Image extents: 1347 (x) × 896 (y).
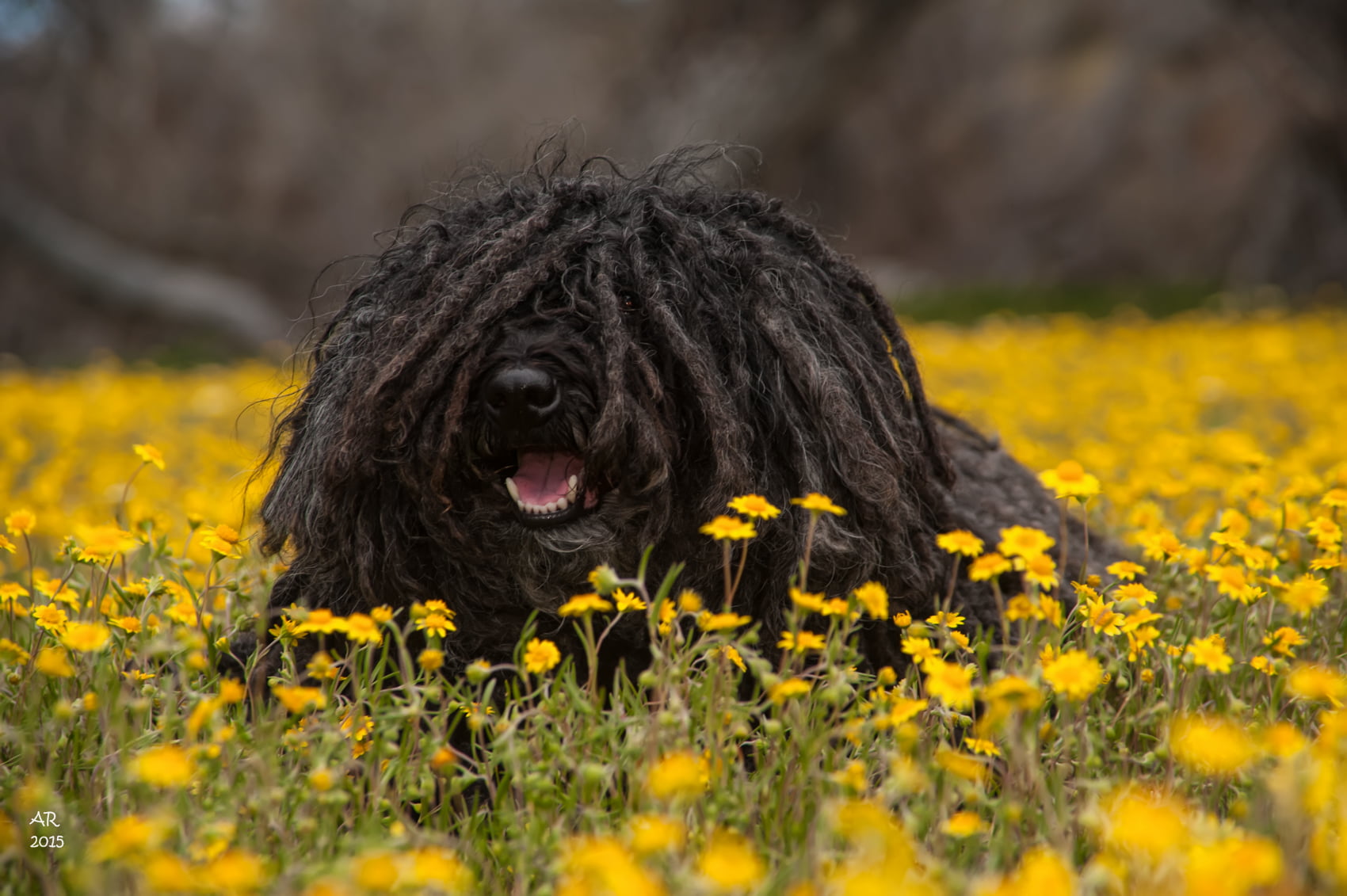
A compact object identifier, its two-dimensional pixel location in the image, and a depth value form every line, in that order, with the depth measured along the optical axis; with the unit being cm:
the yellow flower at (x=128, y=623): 249
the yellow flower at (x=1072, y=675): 192
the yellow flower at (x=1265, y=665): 242
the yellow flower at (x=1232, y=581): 242
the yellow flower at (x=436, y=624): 221
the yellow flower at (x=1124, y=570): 265
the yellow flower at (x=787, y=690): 193
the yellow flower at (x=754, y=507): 226
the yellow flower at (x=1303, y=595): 235
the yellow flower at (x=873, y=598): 211
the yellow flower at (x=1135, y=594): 245
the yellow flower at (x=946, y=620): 241
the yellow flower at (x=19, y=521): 260
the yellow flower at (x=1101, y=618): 237
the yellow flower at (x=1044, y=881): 147
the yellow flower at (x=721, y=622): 202
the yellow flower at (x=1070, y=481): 231
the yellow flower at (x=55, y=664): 184
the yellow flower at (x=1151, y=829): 144
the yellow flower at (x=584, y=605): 207
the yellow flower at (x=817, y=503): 218
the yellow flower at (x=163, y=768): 157
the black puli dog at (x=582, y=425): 263
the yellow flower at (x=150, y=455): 271
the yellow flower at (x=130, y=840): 153
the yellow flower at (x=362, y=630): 203
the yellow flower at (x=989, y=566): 214
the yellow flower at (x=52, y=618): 247
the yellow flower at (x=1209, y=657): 210
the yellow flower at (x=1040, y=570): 214
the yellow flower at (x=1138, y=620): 233
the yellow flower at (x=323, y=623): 204
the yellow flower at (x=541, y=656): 220
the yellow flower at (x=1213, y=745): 155
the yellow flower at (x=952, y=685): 189
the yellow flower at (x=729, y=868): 142
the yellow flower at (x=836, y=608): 223
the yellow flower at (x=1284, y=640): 246
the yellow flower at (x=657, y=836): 151
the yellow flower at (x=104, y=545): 237
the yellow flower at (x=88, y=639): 194
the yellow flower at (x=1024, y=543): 213
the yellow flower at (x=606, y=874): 140
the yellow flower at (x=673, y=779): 157
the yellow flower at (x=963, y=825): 179
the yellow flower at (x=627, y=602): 235
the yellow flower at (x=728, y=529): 212
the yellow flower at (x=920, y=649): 229
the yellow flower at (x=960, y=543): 232
